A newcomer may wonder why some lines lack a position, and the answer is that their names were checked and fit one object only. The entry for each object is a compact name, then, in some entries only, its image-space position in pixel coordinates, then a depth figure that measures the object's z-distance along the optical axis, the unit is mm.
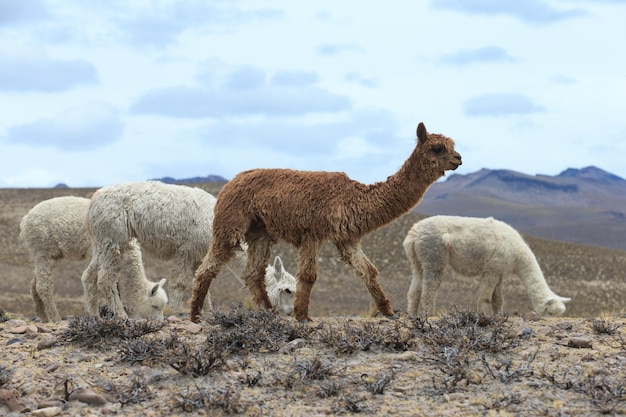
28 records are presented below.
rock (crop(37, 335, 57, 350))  16969
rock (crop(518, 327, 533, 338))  16766
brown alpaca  18609
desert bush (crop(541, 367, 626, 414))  12984
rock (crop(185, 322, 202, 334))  17609
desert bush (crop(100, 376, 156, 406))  13687
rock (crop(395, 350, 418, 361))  15297
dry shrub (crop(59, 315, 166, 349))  16831
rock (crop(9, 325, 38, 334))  18641
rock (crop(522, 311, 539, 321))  20078
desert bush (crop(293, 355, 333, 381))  14266
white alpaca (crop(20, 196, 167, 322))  29875
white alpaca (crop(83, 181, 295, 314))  23656
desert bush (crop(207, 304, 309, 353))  15945
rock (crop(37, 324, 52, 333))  18781
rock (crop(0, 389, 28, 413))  13530
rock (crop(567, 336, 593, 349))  15930
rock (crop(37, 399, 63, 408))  13516
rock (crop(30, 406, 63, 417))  13211
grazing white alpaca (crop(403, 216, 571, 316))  30484
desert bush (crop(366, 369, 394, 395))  13629
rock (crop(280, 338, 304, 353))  15906
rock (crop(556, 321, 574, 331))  17627
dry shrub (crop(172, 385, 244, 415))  13008
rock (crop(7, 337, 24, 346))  17609
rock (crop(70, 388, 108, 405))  13680
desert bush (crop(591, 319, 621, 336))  17109
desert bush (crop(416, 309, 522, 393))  14117
